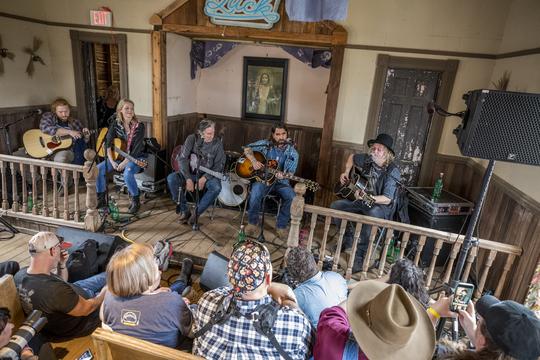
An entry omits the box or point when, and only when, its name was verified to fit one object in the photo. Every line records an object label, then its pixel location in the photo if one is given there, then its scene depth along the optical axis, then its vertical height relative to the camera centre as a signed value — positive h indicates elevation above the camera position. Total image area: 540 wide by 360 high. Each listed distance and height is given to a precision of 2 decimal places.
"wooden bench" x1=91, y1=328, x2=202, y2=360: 1.36 -1.08
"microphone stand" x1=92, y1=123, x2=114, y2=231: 3.66 -1.47
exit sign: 4.79 +0.79
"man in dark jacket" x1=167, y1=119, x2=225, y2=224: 3.87 -0.88
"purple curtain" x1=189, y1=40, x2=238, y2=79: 5.62 +0.52
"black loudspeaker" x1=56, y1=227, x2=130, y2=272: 2.90 -1.49
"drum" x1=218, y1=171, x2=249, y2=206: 4.50 -1.40
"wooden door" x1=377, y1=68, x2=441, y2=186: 4.10 -0.16
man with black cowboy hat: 3.37 -0.85
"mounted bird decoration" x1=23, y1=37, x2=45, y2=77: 4.99 +0.19
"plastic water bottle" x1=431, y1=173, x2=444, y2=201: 3.67 -0.94
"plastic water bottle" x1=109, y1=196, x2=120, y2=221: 3.96 -1.56
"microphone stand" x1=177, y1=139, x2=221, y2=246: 3.71 -1.19
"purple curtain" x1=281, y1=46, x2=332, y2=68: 5.15 +0.55
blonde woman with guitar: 4.06 -0.87
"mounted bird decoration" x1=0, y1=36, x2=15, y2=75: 4.58 +0.14
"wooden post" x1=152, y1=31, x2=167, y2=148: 4.68 -0.13
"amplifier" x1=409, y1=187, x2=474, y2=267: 3.47 -1.15
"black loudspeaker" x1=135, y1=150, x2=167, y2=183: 4.77 -1.29
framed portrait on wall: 5.67 +0.00
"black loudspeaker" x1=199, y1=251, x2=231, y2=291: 2.83 -1.57
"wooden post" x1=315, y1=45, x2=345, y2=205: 4.23 -0.28
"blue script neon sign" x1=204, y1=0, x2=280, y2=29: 4.09 +0.89
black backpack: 2.67 -1.48
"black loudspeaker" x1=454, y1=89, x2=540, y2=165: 1.93 -0.10
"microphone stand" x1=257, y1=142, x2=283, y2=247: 3.58 -1.17
